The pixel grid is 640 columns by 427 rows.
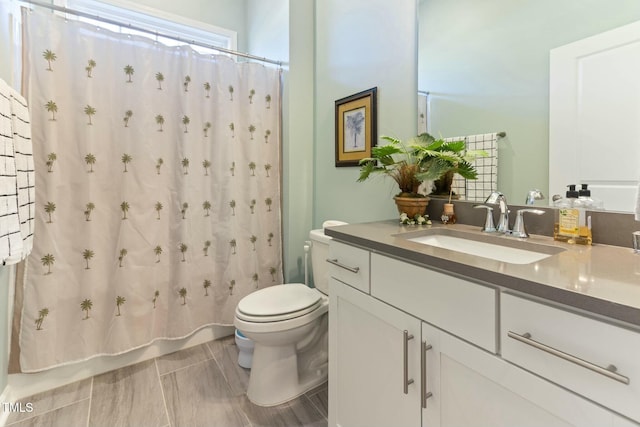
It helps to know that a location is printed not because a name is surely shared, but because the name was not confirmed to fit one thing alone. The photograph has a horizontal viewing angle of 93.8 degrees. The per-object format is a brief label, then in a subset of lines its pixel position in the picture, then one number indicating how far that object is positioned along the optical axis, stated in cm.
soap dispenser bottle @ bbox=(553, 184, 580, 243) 92
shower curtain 153
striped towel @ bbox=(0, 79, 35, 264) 108
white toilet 143
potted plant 119
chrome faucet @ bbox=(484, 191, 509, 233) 110
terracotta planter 129
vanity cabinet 60
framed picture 167
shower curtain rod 147
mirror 99
